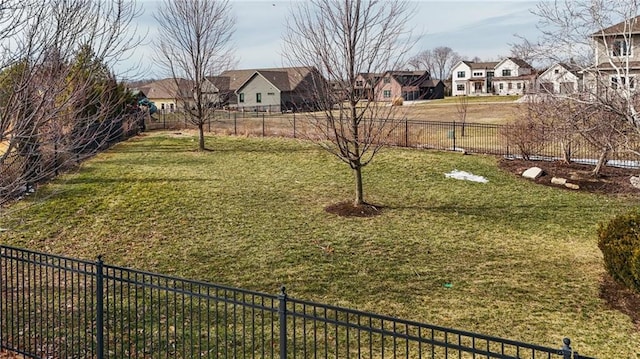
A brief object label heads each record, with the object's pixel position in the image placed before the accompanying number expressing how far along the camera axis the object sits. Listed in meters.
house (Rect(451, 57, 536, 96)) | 73.12
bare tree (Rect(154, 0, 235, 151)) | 22.28
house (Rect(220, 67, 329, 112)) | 55.59
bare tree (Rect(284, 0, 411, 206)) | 11.66
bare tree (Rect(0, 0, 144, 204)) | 5.15
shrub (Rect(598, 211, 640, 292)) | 6.84
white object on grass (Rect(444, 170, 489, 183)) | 15.19
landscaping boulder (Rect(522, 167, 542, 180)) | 15.30
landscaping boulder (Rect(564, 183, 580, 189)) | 14.11
